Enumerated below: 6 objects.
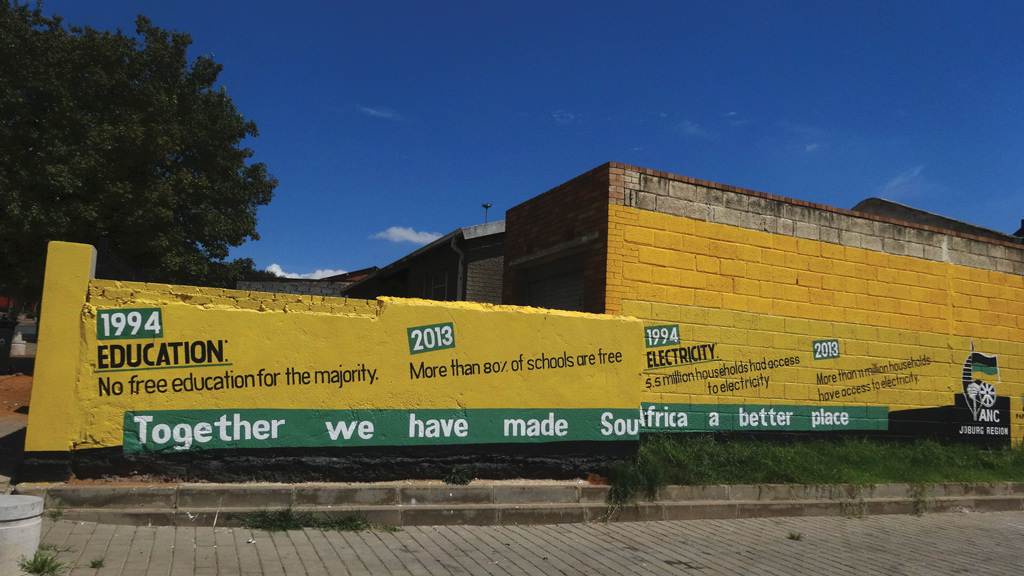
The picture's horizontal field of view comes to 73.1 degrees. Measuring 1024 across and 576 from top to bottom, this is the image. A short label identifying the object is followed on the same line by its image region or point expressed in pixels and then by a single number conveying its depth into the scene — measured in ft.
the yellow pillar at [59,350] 17.84
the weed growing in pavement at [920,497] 28.09
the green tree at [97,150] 54.24
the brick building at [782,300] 27.89
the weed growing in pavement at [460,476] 21.89
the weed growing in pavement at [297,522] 18.53
